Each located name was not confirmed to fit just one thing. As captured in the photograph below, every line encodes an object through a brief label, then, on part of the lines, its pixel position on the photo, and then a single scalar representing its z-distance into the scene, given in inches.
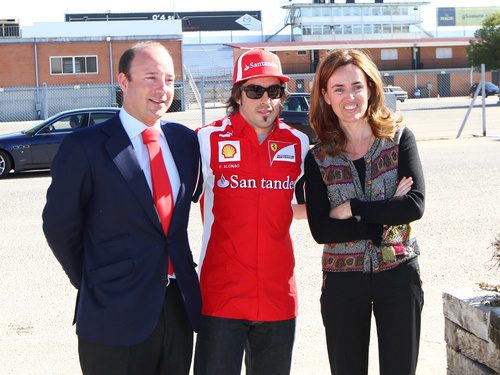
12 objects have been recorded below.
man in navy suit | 123.2
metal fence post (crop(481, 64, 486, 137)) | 794.8
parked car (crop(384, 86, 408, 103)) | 2218.3
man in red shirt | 135.6
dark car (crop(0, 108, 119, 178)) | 614.5
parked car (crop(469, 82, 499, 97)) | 2487.7
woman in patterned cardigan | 137.3
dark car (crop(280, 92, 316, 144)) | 786.2
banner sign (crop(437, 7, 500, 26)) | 5172.2
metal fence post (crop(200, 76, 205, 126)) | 746.2
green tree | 2126.0
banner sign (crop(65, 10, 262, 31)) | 4114.2
